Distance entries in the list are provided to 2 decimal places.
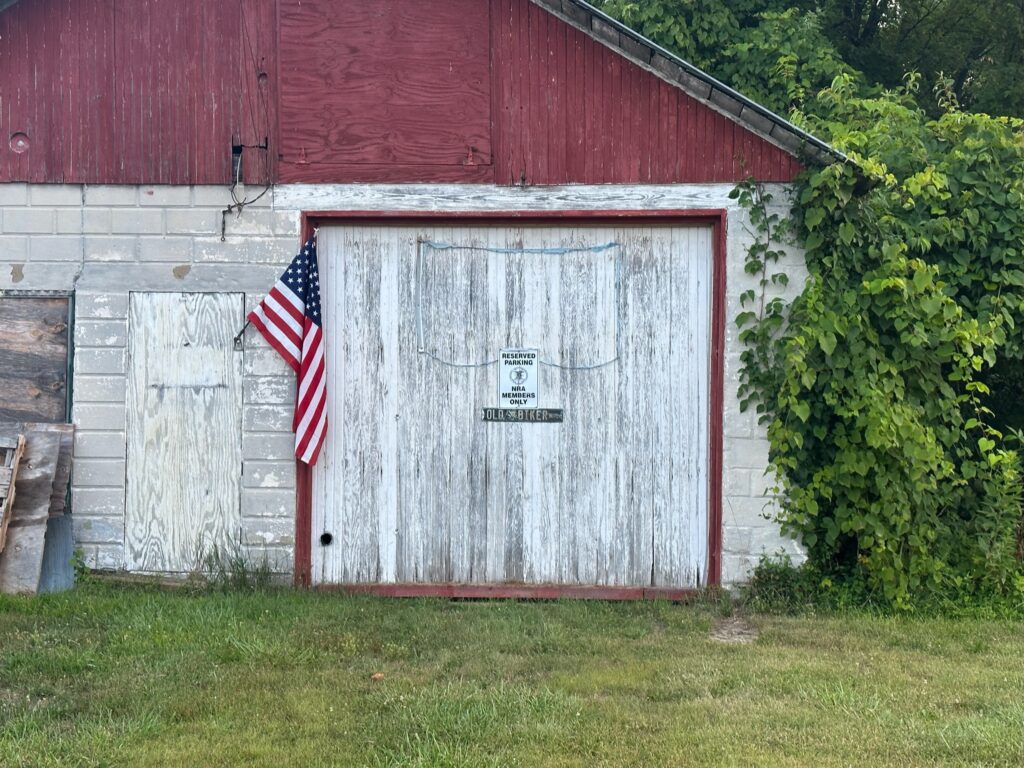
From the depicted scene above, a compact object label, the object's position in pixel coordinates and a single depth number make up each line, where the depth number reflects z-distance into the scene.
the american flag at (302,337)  7.59
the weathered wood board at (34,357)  7.78
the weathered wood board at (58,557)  7.50
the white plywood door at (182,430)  7.70
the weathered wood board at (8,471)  7.31
